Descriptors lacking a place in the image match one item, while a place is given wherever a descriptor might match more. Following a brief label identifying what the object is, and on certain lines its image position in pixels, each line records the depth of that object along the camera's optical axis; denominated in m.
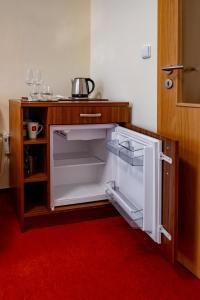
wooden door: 1.47
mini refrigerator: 1.50
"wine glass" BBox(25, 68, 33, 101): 2.10
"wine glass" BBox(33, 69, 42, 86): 2.23
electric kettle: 2.35
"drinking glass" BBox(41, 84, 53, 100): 2.03
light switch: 1.82
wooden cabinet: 1.87
